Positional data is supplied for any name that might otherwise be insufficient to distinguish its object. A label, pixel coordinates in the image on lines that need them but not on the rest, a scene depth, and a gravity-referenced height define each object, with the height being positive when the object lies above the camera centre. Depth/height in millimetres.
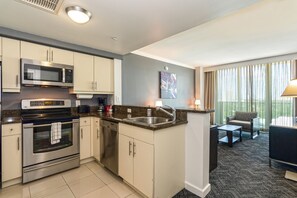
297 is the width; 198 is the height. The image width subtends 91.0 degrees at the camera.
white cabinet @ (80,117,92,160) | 2764 -755
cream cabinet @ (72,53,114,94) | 3021 +544
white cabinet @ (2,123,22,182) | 2035 -754
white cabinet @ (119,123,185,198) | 1680 -761
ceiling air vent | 1674 +1117
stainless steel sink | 2329 -338
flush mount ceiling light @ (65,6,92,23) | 1764 +1060
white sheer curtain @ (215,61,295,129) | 4906 +312
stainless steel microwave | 2385 +450
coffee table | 3710 -921
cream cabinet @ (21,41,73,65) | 2449 +823
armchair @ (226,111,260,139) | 4402 -730
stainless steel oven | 2176 -663
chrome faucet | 2070 -211
